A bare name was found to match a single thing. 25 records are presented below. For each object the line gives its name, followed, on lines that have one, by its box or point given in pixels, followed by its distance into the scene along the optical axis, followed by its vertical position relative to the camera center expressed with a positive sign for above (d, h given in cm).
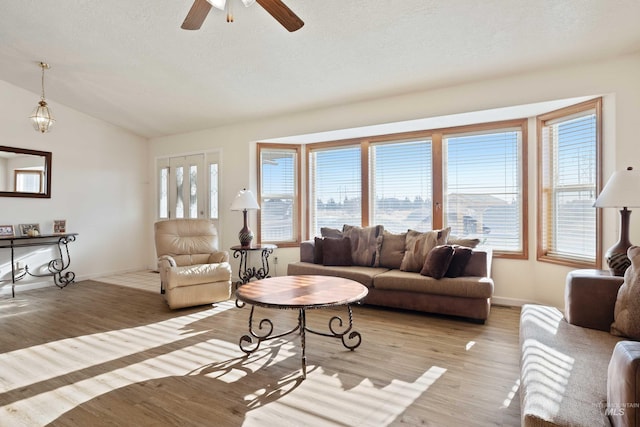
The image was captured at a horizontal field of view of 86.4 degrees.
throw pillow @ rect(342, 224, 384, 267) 439 -41
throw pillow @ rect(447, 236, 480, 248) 383 -33
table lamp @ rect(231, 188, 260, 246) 487 +11
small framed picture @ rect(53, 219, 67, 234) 541 -18
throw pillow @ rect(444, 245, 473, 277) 354 -49
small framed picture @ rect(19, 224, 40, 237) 498 -23
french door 595 +51
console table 483 -63
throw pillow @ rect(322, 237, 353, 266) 437 -50
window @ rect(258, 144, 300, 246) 554 +34
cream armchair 395 -64
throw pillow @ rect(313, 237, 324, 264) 452 -49
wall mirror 490 +63
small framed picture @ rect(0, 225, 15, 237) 481 -23
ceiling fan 215 +133
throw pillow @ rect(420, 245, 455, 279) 353 -50
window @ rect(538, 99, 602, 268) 346 +31
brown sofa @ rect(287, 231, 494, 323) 338 -78
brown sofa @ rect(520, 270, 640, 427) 111 -71
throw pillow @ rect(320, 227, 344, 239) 478 -26
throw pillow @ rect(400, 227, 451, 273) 392 -40
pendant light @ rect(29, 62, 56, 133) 428 +121
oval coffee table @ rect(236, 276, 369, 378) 242 -63
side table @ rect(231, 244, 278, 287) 479 -78
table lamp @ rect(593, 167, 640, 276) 245 +9
